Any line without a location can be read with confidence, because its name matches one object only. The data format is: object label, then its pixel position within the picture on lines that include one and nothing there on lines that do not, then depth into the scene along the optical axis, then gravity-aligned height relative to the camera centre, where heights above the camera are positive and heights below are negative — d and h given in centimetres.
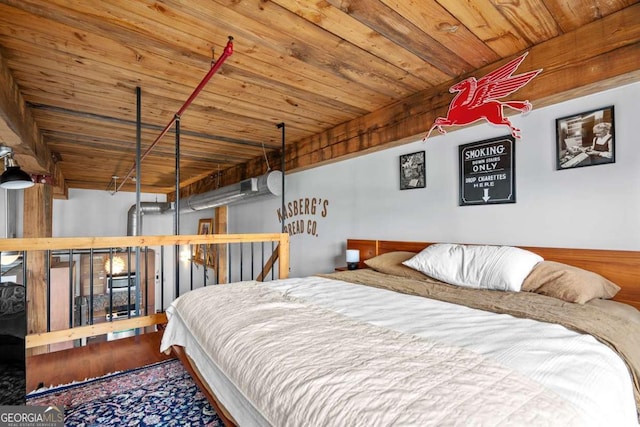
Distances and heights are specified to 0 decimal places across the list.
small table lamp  321 -41
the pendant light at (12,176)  271 +40
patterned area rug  162 -102
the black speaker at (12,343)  98 -39
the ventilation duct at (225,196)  395 +35
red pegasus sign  215 +88
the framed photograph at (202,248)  673 -64
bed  72 -42
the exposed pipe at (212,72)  167 +90
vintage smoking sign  229 +34
